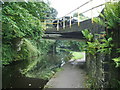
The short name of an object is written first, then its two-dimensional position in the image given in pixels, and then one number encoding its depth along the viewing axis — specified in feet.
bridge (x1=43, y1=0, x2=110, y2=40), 15.35
